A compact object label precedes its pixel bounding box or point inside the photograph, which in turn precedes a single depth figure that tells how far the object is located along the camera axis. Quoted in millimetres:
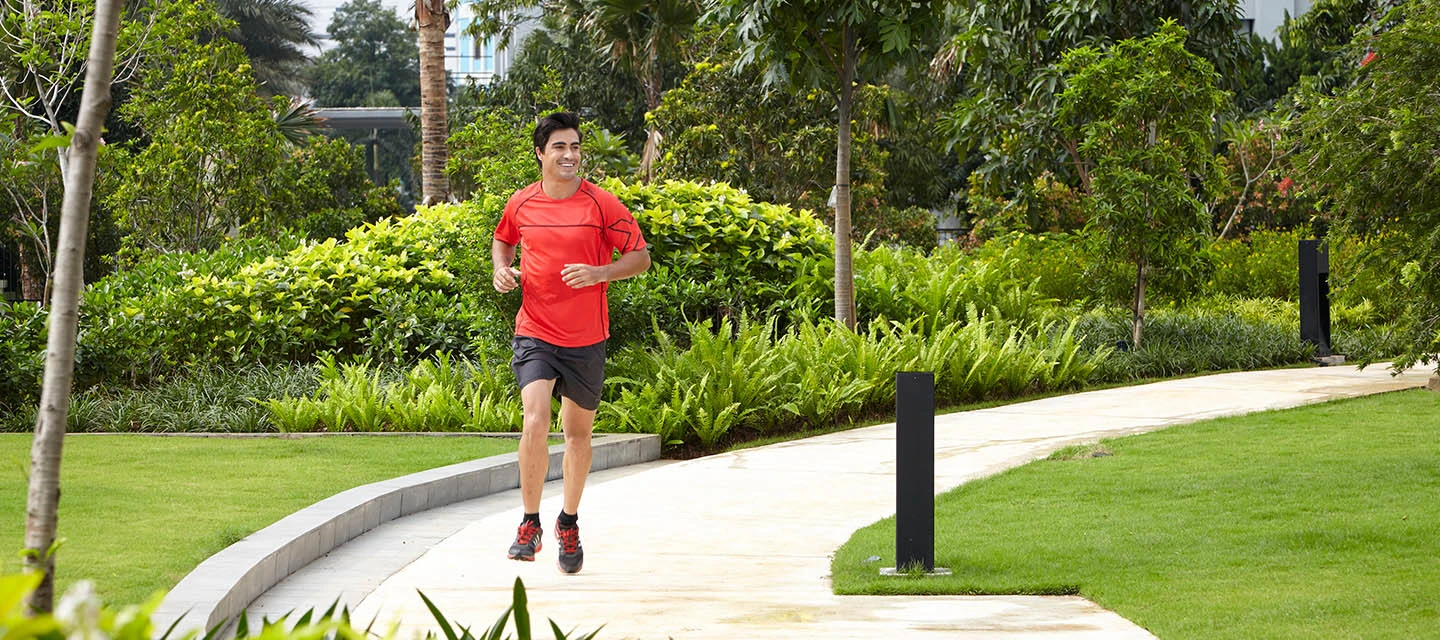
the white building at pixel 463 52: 106438
